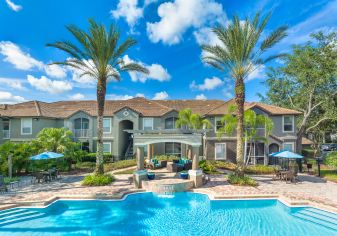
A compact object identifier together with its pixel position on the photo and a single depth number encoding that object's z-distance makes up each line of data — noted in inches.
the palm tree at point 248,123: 968.9
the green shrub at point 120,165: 1039.3
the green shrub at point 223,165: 1020.2
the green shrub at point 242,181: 745.6
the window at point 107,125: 1336.1
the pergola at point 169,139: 759.1
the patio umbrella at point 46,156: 793.6
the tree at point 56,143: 955.3
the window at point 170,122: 1343.5
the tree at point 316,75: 1243.8
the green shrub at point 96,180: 739.4
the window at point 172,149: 1347.2
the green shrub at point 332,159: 909.4
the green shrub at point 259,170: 951.0
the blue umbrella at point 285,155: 823.8
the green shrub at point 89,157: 1196.4
